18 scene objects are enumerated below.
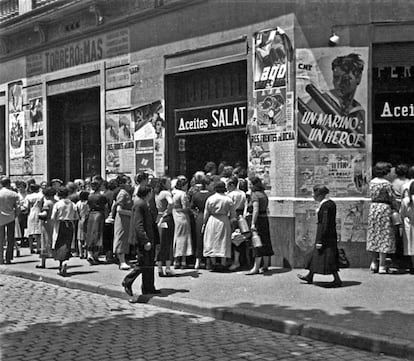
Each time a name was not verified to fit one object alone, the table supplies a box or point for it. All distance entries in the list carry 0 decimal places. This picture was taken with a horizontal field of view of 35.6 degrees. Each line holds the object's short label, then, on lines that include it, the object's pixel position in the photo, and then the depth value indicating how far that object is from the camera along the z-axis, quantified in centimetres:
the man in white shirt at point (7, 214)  1392
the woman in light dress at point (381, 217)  1109
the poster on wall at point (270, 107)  1231
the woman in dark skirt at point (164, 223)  1176
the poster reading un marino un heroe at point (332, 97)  1199
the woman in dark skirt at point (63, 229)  1209
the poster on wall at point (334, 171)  1196
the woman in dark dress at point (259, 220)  1145
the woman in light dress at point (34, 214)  1480
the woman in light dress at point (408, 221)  1100
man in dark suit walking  952
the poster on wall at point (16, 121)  2048
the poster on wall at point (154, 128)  1523
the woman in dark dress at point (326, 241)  991
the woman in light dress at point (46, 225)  1311
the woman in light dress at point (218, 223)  1177
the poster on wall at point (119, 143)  1617
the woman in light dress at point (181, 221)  1224
